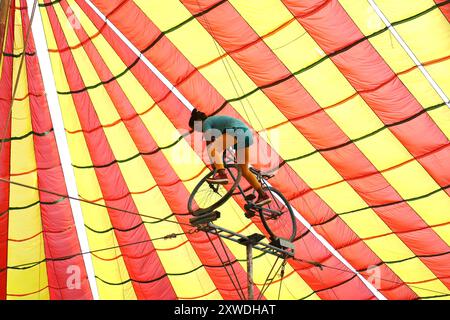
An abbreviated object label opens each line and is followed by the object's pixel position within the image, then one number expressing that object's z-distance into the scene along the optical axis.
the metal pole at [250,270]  13.15
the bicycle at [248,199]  13.16
